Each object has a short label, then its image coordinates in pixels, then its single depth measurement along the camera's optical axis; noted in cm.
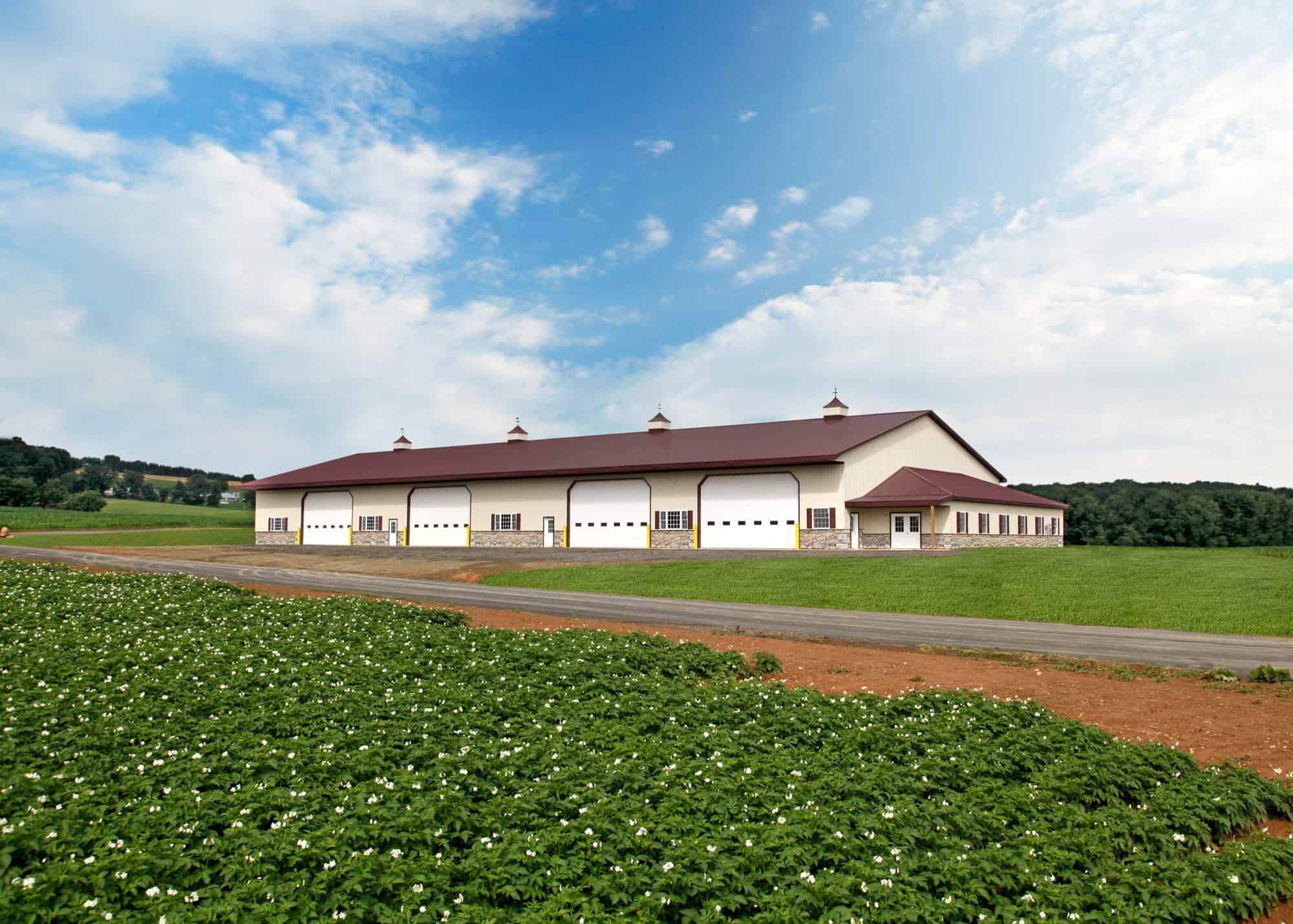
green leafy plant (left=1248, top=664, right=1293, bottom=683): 1268
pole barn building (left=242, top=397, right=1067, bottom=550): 3912
